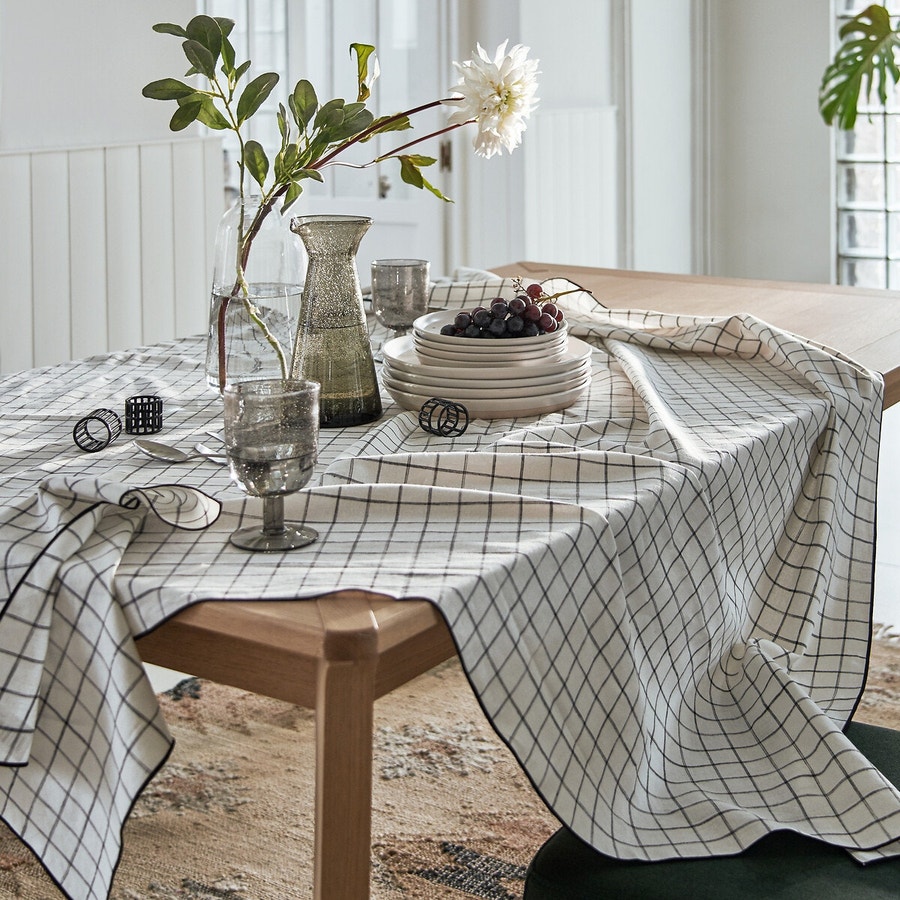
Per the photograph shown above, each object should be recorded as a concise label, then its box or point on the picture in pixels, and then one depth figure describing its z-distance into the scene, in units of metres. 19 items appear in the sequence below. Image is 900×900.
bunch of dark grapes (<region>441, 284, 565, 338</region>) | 2.39
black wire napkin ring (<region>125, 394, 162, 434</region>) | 2.29
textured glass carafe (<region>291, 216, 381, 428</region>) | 2.27
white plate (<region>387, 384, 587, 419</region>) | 2.36
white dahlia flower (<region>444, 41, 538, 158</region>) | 2.28
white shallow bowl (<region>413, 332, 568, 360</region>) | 2.36
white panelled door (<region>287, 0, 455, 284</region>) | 5.26
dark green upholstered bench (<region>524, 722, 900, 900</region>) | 1.91
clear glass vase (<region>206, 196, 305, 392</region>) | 2.25
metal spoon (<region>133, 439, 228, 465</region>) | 2.18
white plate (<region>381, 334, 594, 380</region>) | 2.36
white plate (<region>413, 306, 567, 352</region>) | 2.37
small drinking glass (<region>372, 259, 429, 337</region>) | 2.59
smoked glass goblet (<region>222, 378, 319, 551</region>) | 1.87
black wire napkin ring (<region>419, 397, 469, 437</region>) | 2.29
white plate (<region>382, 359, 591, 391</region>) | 2.36
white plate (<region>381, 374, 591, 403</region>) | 2.35
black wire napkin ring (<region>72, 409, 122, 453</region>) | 2.22
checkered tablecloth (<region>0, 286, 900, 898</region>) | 1.84
